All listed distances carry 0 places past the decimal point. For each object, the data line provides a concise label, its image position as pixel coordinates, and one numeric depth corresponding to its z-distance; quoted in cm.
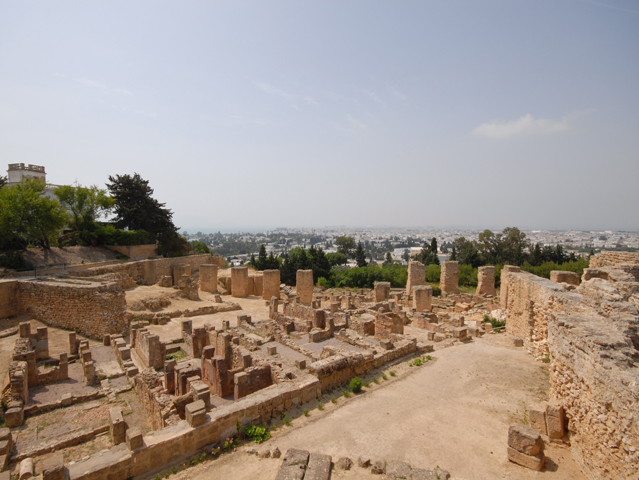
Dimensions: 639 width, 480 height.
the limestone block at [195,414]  700
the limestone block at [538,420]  729
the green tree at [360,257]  6146
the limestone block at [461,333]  1510
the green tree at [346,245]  10142
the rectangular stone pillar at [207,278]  2834
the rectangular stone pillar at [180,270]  3003
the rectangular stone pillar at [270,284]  2692
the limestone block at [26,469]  675
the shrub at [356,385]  970
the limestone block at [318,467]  607
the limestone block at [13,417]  887
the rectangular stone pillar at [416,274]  2722
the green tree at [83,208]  3136
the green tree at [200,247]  5271
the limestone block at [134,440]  632
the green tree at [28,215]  2327
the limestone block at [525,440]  633
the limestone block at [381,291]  2505
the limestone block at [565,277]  1827
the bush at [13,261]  2177
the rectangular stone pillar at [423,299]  2273
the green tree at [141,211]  3653
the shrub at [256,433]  749
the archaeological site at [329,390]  634
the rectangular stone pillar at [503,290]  2137
